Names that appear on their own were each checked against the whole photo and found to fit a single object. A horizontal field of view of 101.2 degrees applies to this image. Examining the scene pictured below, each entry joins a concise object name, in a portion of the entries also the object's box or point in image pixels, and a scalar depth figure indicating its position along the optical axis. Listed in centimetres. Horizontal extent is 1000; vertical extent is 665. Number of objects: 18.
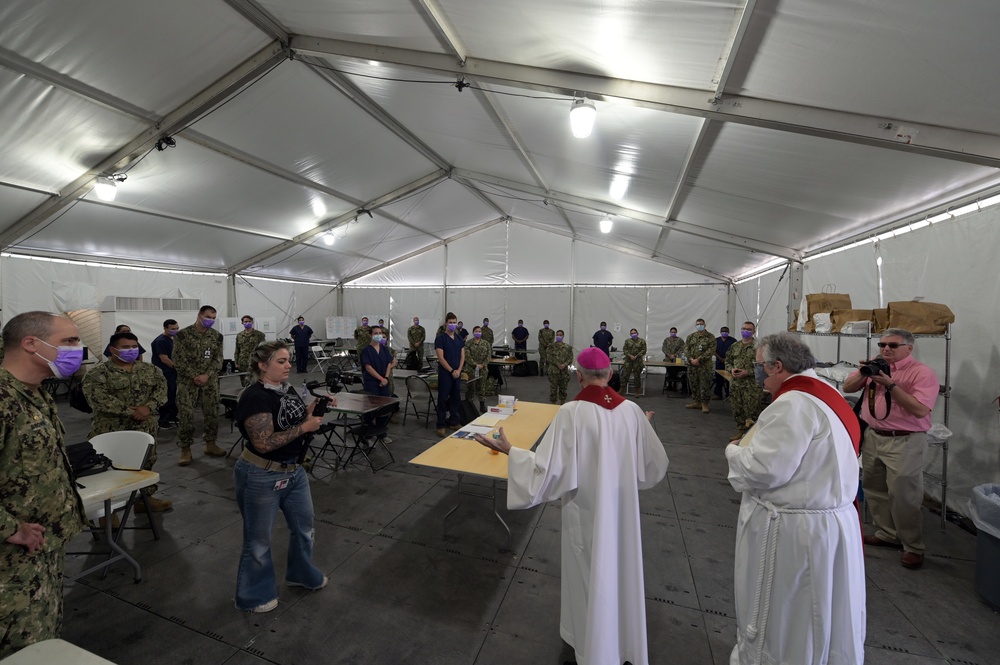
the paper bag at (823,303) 456
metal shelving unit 338
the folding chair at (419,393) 871
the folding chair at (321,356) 1255
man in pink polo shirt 310
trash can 263
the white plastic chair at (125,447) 317
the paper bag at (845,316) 408
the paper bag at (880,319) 374
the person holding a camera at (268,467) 235
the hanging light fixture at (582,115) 378
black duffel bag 264
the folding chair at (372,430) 497
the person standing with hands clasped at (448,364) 625
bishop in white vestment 201
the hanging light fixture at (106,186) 618
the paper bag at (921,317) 333
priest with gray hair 183
